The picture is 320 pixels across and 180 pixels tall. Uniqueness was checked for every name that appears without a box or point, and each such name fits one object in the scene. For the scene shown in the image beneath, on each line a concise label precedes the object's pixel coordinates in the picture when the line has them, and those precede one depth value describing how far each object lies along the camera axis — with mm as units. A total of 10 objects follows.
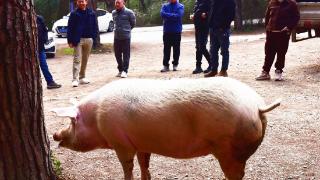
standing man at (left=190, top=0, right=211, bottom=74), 11602
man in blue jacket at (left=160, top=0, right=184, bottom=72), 12430
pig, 3703
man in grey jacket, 11914
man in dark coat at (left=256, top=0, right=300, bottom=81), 10219
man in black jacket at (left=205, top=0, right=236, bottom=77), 10258
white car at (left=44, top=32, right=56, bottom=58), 18750
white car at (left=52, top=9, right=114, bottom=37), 27609
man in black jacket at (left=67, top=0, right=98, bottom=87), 10891
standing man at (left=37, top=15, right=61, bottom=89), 10734
